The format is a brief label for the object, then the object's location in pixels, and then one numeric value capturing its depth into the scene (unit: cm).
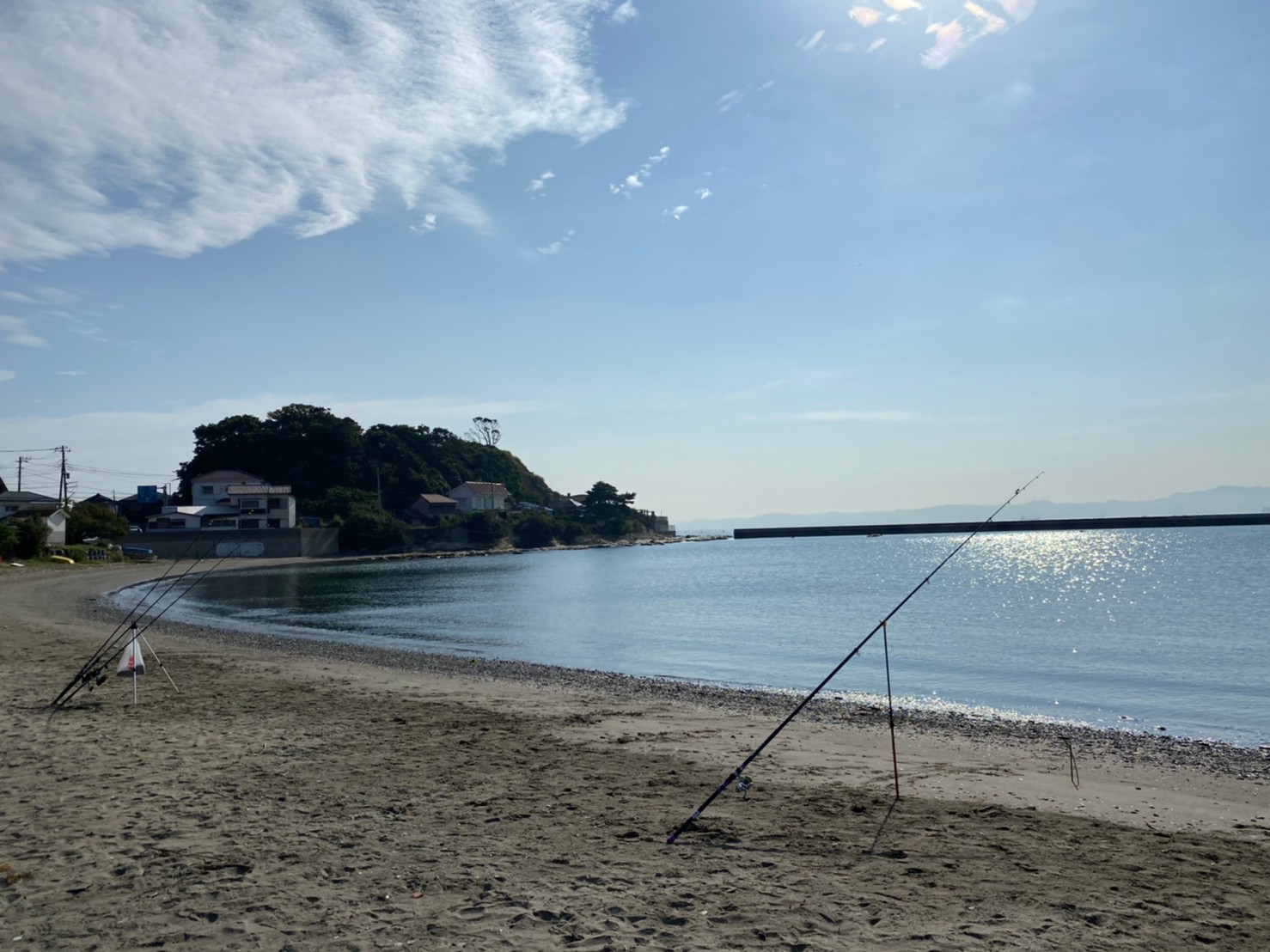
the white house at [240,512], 8144
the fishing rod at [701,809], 625
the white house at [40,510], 6556
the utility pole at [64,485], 8545
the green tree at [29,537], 5559
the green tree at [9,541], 5362
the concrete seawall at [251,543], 7462
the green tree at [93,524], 7038
